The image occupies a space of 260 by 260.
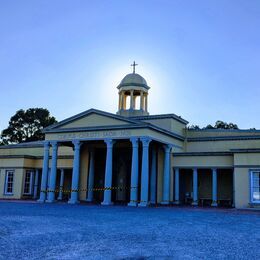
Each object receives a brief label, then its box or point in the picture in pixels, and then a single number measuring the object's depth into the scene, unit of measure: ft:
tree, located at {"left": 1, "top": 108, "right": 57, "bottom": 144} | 238.89
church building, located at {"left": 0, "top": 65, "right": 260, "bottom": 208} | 94.53
